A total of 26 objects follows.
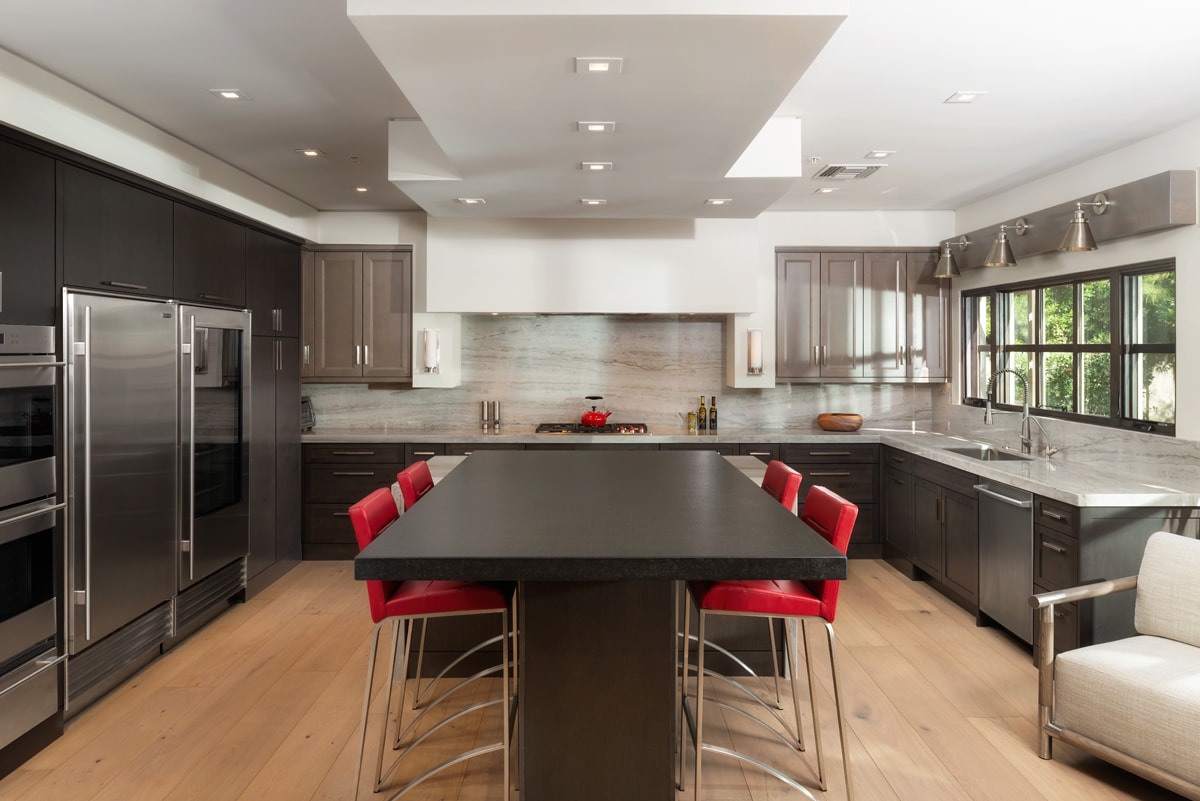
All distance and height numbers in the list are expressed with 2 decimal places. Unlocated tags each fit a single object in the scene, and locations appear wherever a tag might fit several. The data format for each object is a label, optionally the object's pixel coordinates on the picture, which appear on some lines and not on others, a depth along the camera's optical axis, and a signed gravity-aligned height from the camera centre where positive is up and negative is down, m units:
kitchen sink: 4.72 -0.41
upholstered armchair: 2.39 -0.99
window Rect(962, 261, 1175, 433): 4.00 +0.29
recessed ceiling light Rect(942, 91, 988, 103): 3.38 +1.34
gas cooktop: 5.91 -0.28
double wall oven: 2.71 -0.53
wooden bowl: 5.93 -0.24
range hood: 5.61 +0.95
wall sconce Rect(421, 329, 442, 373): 5.78 +0.36
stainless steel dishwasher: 3.75 -0.87
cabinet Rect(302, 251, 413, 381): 5.88 +0.62
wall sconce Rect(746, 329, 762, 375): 5.81 +0.33
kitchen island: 1.77 -0.44
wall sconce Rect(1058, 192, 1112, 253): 3.84 +0.80
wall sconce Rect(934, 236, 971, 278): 5.48 +0.94
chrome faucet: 4.69 -0.20
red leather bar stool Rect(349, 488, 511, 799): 2.36 -0.66
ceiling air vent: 4.64 +1.39
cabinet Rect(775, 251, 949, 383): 5.93 +0.61
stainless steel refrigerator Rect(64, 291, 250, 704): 3.15 -0.36
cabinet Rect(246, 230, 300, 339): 4.78 +0.75
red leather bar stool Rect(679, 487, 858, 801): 2.33 -0.65
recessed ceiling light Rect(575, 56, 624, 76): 2.45 +1.09
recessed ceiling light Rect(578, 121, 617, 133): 3.09 +1.11
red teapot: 5.97 -0.20
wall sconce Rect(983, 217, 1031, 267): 4.52 +0.83
